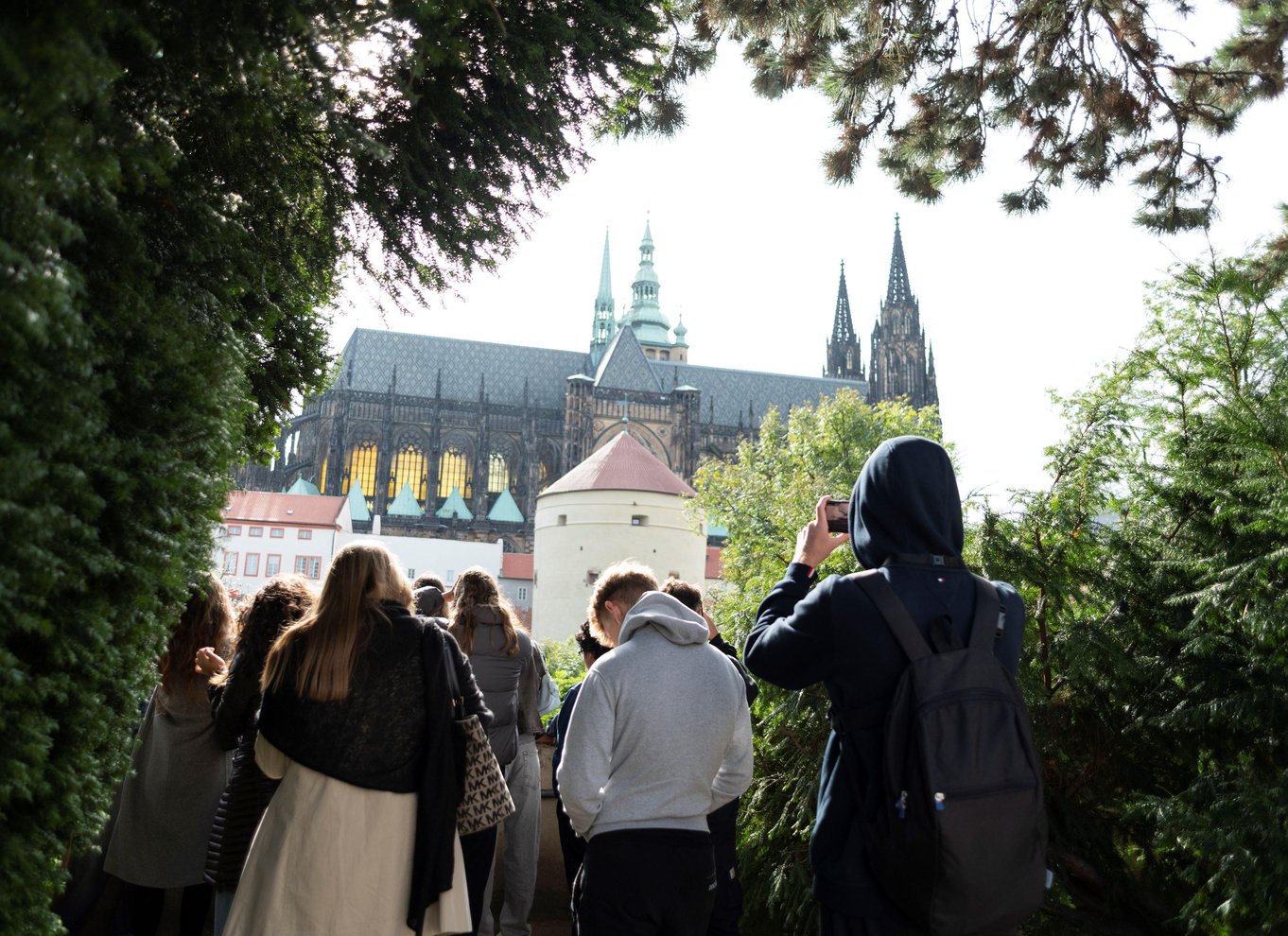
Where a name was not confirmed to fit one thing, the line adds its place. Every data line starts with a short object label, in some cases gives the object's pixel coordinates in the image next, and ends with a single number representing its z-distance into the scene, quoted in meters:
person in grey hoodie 2.44
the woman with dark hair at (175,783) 3.14
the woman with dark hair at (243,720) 2.86
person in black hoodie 1.95
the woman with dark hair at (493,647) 4.05
